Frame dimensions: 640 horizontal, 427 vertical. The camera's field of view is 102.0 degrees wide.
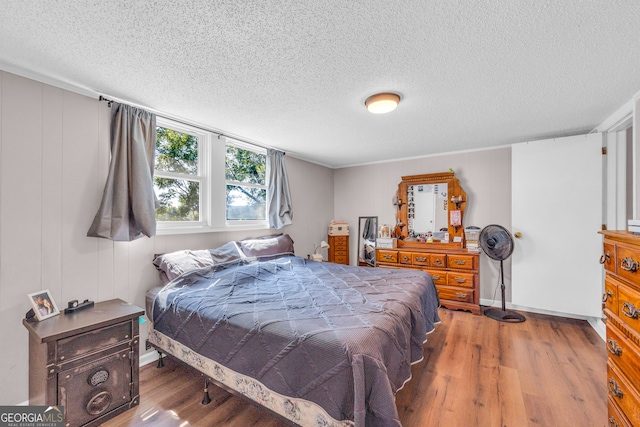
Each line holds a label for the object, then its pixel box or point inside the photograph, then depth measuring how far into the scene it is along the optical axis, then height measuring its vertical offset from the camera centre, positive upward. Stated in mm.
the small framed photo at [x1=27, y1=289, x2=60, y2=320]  1681 -619
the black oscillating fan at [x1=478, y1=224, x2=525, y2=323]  3346 -472
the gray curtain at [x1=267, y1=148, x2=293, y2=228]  3801 +301
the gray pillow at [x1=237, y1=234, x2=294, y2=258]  3143 -432
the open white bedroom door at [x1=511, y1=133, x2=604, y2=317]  3000 -130
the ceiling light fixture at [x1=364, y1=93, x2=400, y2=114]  2133 +926
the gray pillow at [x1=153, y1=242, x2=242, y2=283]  2363 -471
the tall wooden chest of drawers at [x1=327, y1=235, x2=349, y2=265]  4945 -700
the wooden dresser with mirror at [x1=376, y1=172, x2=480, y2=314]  3570 -435
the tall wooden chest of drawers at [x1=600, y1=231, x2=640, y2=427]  1174 -550
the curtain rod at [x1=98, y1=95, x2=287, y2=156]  2182 +961
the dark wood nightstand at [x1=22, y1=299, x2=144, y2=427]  1506 -952
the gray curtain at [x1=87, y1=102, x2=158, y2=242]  2113 +243
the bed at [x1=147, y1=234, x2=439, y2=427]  1255 -722
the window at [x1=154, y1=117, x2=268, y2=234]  2717 +374
